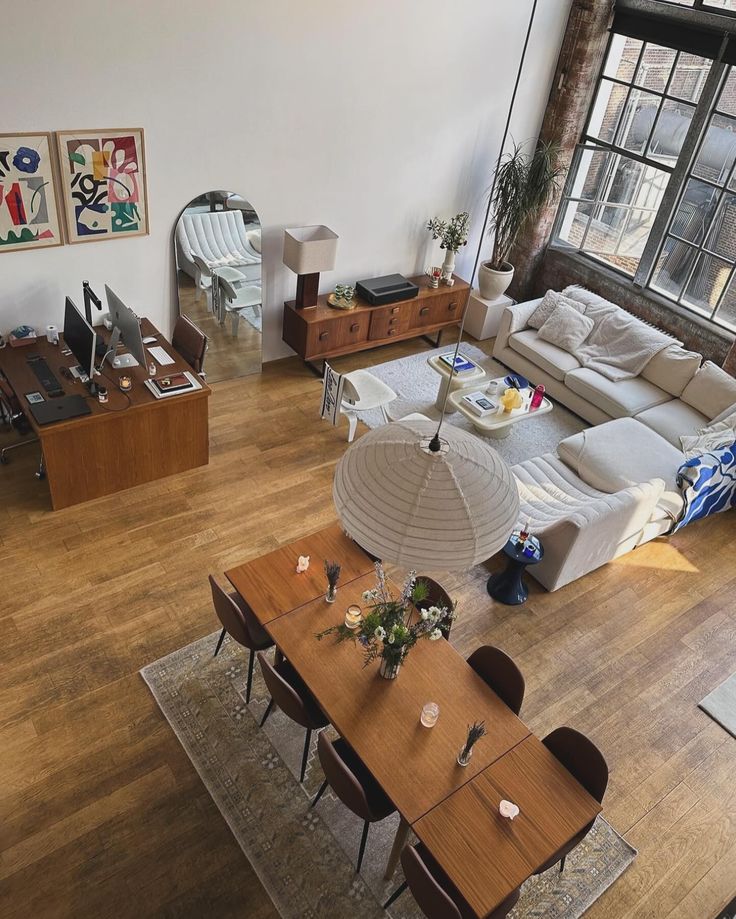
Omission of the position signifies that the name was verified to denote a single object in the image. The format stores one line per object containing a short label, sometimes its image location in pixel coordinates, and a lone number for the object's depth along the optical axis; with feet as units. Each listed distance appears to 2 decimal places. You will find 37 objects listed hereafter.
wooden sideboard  22.41
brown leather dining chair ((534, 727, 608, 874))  10.76
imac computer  17.12
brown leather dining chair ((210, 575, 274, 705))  12.74
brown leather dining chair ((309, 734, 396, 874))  10.67
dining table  10.11
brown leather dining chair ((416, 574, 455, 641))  13.42
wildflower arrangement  11.27
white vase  24.57
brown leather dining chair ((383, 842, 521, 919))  9.39
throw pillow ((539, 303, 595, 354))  23.77
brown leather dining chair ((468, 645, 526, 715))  12.00
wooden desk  16.84
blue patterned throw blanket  18.57
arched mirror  19.83
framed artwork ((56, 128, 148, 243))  17.11
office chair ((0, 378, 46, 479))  17.79
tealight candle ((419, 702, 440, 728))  11.32
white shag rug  21.94
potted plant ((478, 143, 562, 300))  24.22
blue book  21.75
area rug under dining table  11.57
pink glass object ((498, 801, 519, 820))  10.38
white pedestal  26.23
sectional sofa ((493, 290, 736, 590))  16.69
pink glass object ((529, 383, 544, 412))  20.76
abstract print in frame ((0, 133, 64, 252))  16.38
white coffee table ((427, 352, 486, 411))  21.69
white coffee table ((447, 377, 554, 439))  20.29
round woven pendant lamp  7.20
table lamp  20.61
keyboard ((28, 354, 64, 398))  17.24
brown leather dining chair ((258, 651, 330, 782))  11.70
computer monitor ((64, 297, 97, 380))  16.55
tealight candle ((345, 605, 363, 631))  12.45
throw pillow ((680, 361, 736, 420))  21.22
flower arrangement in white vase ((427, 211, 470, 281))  23.77
